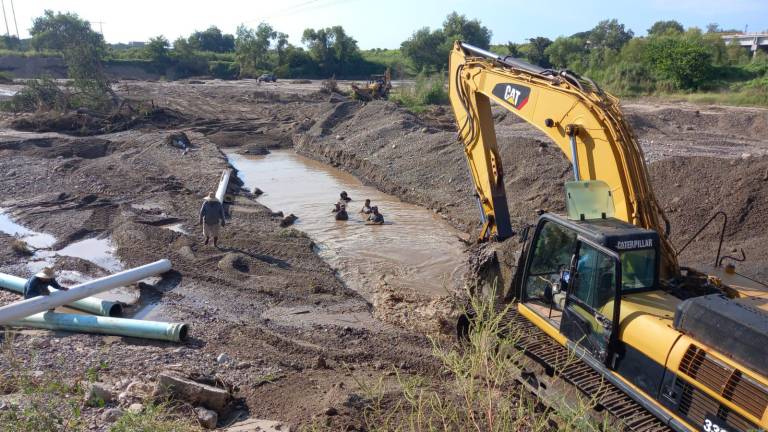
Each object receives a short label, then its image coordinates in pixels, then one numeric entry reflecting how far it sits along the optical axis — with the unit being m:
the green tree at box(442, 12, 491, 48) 64.38
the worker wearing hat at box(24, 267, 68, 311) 8.71
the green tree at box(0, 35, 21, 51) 72.62
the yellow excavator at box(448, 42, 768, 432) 4.24
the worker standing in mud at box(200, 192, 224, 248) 11.73
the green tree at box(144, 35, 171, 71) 64.75
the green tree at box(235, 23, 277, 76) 64.38
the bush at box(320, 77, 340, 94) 40.25
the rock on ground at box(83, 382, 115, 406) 5.63
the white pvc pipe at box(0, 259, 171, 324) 7.85
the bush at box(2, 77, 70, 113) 28.69
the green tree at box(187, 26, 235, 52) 84.69
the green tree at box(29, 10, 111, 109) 29.20
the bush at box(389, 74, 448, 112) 34.31
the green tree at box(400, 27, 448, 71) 59.75
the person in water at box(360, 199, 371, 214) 15.28
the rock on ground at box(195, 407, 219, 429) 5.54
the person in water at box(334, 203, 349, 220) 15.21
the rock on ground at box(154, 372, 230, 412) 5.71
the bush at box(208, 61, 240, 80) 64.30
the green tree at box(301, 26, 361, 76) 66.94
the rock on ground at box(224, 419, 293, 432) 5.37
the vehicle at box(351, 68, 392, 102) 34.66
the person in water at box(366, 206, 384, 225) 14.86
